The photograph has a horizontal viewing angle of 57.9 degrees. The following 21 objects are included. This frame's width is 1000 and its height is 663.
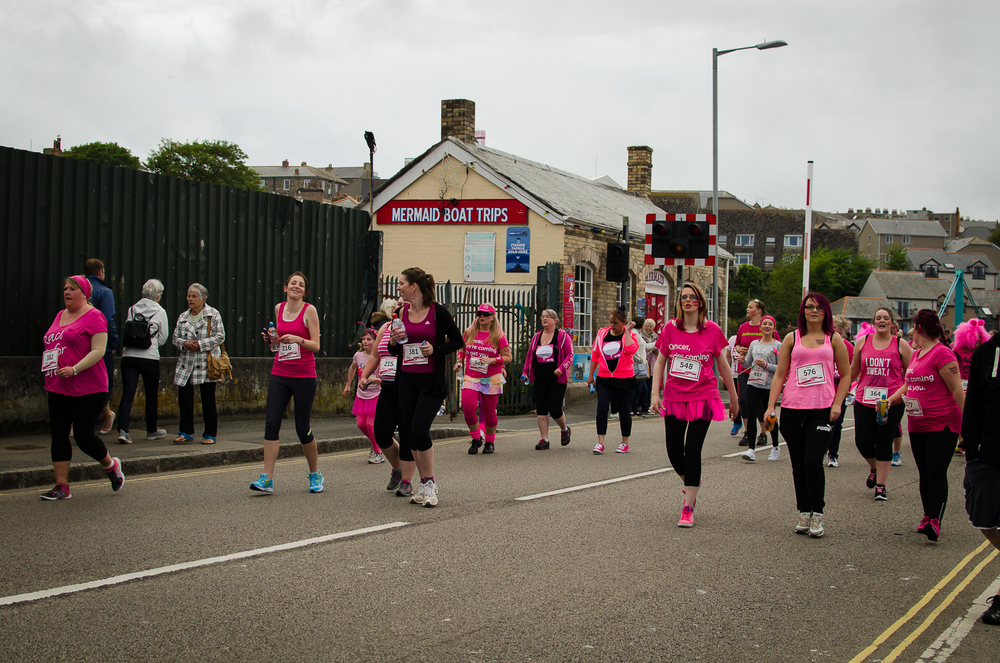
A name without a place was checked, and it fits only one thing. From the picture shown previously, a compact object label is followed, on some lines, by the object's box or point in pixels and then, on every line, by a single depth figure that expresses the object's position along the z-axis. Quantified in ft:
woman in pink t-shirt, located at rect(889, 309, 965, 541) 22.04
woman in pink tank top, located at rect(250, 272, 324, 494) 25.35
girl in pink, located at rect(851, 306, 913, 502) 27.78
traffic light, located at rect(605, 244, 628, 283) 54.60
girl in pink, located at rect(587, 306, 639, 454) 38.75
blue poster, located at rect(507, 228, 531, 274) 71.97
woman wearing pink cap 36.65
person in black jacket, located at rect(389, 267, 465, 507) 24.18
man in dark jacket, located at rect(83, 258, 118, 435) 33.04
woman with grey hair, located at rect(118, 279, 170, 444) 34.12
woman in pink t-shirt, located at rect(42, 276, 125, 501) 23.71
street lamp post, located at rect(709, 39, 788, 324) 74.18
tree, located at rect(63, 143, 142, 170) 245.24
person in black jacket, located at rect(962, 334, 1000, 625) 15.74
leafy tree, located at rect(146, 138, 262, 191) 240.12
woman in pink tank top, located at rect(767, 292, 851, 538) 21.68
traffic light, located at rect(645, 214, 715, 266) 49.67
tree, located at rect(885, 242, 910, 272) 369.50
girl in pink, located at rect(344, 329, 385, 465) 31.42
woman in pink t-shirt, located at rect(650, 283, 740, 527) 22.94
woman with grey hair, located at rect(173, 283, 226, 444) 34.91
